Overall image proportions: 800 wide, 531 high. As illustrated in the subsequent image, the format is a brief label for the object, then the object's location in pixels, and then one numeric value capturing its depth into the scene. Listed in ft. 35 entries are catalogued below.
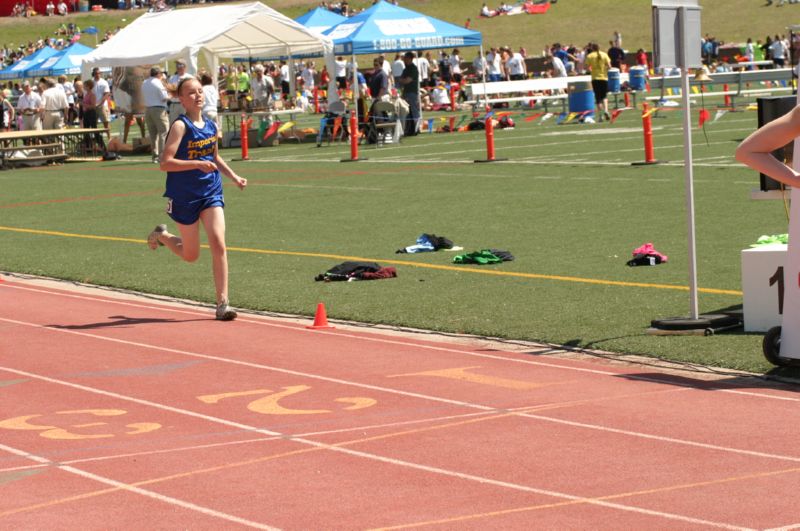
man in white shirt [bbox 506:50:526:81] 176.65
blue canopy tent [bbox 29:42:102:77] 195.62
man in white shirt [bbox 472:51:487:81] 178.68
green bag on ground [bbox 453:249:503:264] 50.67
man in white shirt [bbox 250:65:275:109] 144.46
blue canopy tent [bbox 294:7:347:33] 150.82
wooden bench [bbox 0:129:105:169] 120.98
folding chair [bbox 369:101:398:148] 119.85
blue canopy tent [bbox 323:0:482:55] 131.13
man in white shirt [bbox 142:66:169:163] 108.78
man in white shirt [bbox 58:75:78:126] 159.28
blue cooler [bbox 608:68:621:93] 163.32
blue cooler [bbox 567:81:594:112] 139.85
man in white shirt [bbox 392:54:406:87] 173.58
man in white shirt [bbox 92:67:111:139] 141.38
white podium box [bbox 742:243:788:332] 34.76
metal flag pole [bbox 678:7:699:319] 36.02
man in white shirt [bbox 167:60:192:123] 113.19
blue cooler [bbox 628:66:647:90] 165.22
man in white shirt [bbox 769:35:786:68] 199.67
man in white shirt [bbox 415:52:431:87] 188.34
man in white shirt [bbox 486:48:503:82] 178.70
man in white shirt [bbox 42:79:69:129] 136.15
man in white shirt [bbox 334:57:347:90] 163.38
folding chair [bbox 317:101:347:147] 127.44
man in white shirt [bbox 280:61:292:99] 196.13
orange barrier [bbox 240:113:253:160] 112.06
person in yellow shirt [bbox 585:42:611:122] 131.23
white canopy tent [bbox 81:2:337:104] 125.59
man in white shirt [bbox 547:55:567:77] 176.45
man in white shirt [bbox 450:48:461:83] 199.67
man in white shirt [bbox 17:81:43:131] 135.44
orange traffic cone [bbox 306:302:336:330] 40.23
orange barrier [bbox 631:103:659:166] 83.10
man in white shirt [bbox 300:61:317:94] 203.10
